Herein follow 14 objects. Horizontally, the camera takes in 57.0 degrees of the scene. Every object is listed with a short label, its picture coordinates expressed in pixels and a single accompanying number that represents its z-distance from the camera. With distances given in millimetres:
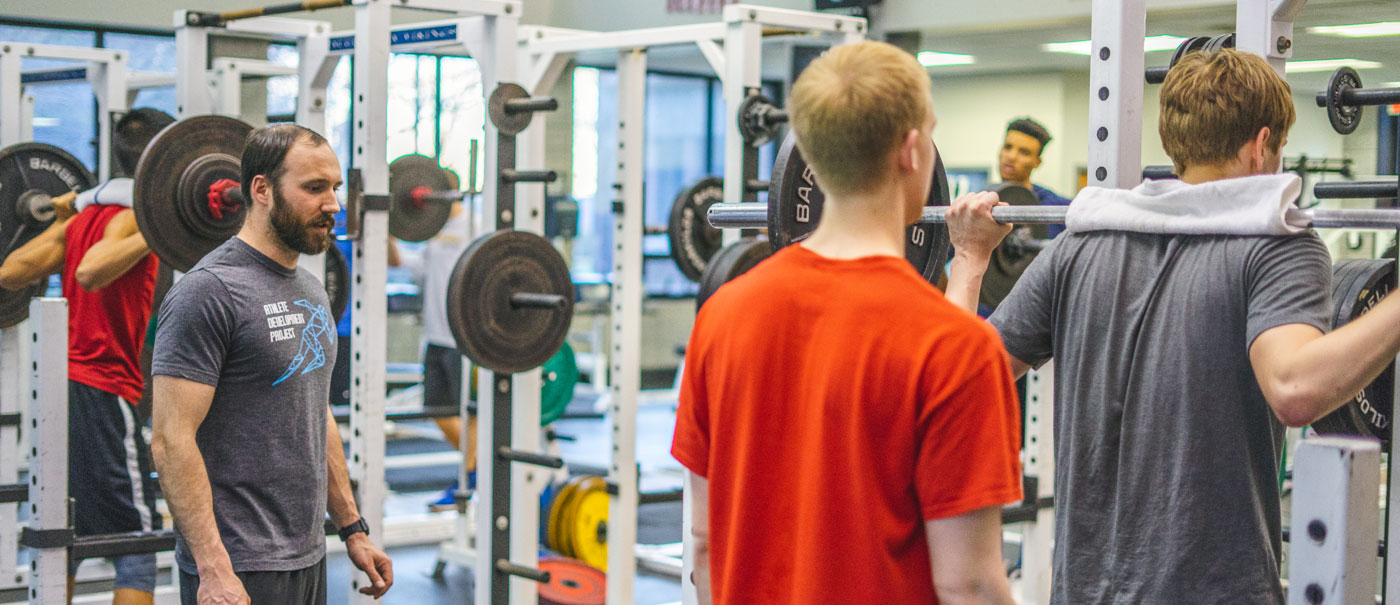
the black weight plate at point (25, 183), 4281
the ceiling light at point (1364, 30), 6391
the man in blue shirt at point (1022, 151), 4379
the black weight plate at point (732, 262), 3730
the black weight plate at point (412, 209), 4551
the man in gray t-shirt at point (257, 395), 2025
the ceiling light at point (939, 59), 9148
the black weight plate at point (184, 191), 3178
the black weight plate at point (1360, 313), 2094
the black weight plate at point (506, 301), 3469
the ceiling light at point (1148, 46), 7930
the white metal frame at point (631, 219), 3879
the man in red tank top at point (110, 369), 3389
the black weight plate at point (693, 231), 4555
